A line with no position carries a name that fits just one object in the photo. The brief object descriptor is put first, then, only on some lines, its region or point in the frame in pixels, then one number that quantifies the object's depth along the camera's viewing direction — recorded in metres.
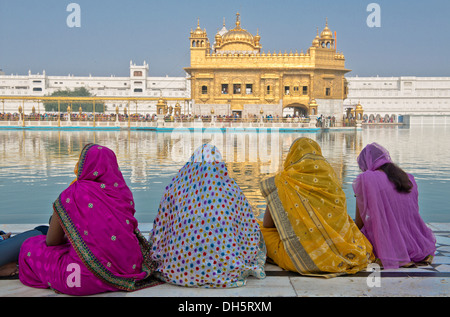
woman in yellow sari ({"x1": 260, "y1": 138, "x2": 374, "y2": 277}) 2.88
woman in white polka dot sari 2.65
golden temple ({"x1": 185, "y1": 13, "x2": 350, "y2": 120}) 31.91
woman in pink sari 2.50
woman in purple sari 3.07
